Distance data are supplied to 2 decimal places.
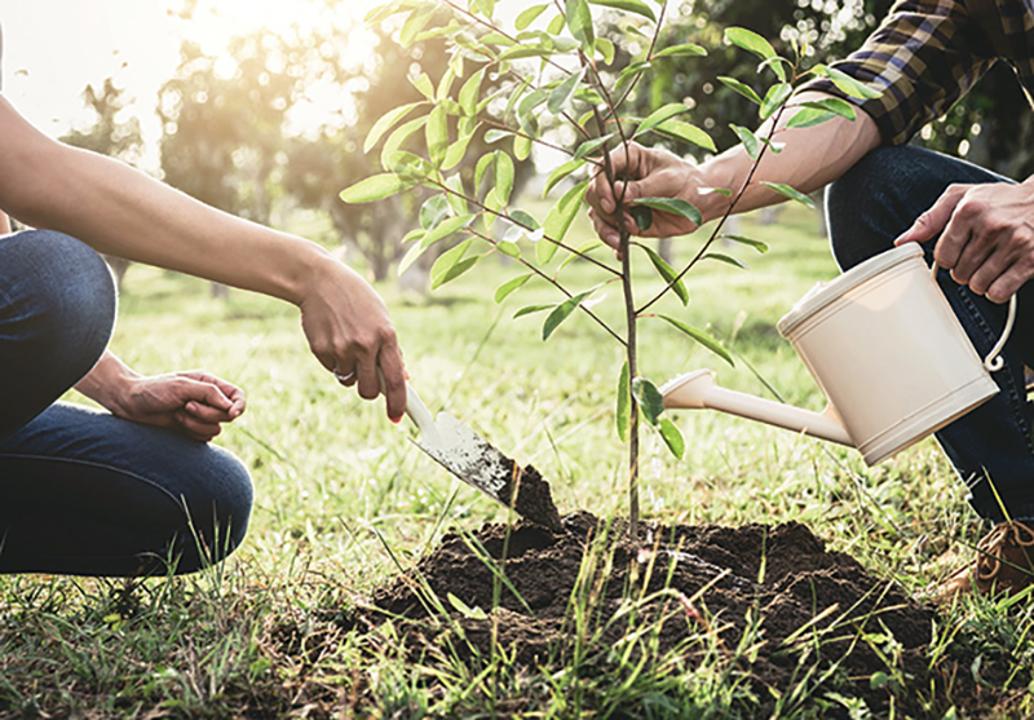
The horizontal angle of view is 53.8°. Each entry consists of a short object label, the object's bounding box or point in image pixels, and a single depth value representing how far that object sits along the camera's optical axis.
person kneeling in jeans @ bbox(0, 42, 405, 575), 1.56
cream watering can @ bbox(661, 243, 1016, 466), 1.65
